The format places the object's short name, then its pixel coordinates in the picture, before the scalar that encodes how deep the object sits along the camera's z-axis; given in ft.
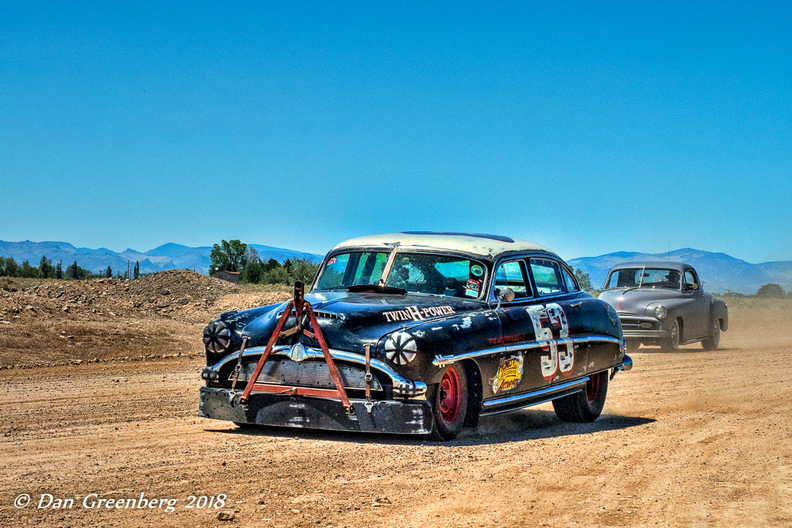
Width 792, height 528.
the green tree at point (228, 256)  296.92
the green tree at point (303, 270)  213.87
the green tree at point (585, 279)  178.87
